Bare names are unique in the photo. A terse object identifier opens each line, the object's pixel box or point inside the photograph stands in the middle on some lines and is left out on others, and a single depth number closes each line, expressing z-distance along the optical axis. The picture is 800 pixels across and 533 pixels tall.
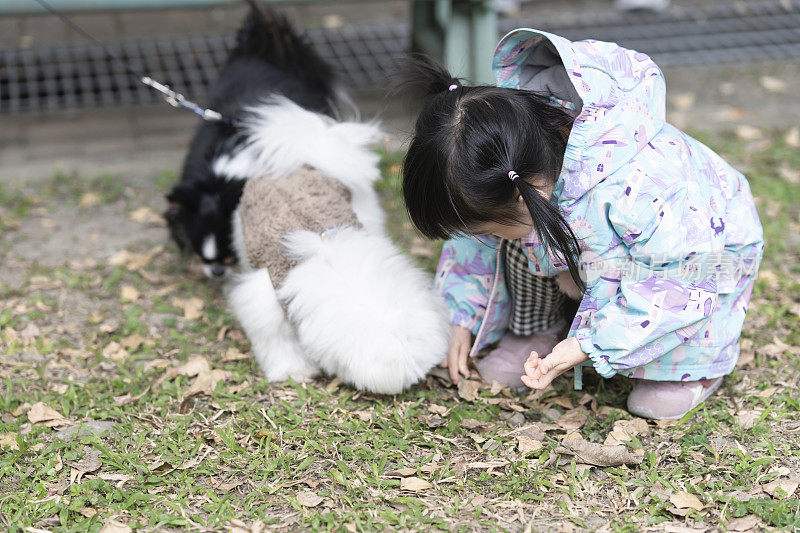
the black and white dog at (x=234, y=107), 2.72
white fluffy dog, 2.11
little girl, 1.80
